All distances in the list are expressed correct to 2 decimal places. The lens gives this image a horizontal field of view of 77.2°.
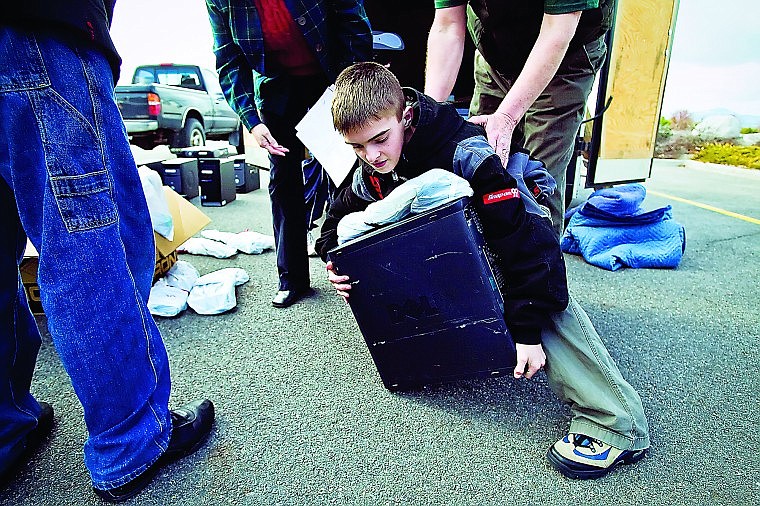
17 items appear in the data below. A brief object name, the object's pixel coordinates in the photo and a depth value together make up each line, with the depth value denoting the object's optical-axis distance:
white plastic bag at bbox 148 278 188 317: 1.86
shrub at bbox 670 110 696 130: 11.03
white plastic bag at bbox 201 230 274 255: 2.74
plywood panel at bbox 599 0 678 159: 3.10
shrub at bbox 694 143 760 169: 7.11
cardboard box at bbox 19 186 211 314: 1.79
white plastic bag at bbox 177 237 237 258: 2.64
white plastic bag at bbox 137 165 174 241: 1.95
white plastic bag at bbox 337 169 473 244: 1.06
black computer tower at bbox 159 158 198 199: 4.18
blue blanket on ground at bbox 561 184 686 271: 2.47
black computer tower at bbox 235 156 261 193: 4.86
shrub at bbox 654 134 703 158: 9.45
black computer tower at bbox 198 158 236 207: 4.08
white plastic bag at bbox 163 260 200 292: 2.04
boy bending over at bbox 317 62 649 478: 1.07
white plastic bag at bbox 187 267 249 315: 1.91
